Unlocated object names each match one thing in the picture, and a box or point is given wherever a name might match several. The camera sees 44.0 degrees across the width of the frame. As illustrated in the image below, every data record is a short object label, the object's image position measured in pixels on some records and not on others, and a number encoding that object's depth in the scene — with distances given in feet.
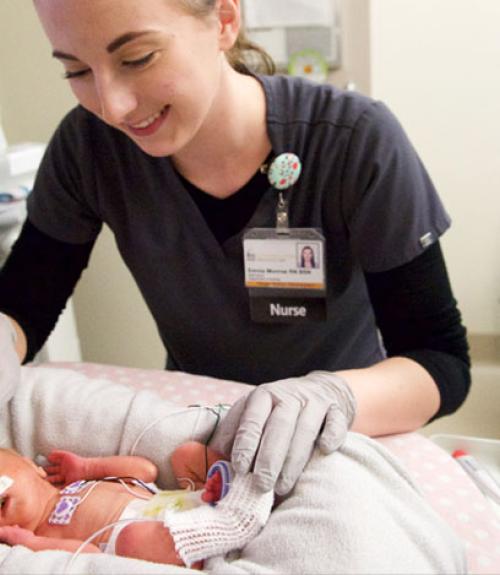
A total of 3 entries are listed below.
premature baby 2.26
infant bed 2.13
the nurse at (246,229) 2.53
